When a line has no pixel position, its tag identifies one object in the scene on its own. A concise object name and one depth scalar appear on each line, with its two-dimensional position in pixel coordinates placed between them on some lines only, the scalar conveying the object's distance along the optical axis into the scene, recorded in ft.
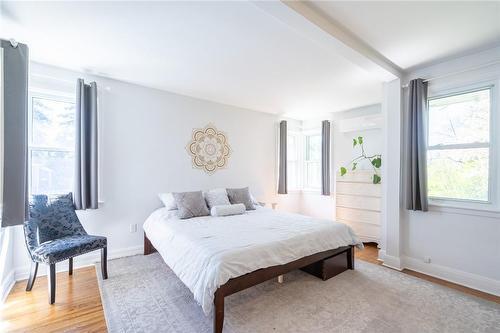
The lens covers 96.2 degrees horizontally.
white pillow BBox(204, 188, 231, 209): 11.38
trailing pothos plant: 12.59
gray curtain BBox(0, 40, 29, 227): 6.17
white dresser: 12.58
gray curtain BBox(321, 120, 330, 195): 16.17
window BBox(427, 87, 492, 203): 8.16
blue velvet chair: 6.94
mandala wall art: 12.87
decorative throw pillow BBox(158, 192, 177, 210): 10.64
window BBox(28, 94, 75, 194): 9.11
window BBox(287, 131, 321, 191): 17.90
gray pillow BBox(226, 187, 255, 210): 12.21
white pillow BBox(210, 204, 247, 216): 10.59
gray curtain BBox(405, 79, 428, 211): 9.02
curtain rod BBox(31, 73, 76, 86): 8.93
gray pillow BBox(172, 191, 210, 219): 10.09
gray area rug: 5.91
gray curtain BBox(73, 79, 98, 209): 9.17
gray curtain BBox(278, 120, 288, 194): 16.43
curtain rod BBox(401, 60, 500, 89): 7.74
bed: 5.68
